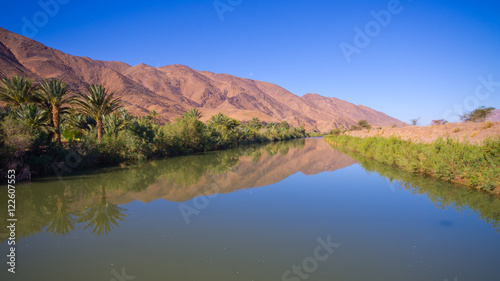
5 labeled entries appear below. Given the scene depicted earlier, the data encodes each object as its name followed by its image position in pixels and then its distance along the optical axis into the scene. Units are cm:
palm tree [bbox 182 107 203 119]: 4199
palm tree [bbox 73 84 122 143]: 2211
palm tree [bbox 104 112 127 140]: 2658
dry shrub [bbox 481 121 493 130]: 2105
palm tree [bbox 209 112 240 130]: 4862
